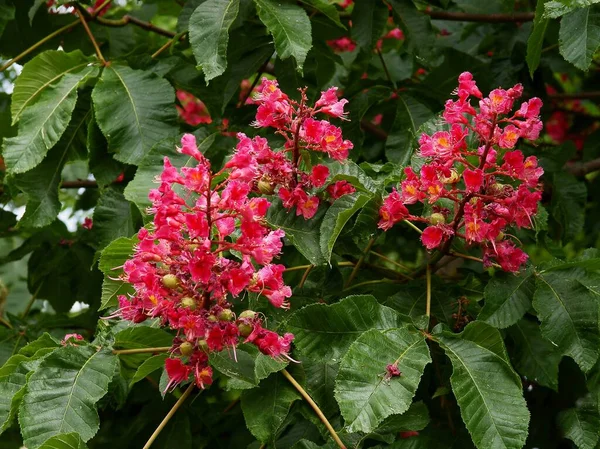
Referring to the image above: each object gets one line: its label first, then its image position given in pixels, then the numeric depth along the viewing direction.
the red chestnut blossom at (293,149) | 2.16
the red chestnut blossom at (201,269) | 1.81
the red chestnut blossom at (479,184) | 2.13
